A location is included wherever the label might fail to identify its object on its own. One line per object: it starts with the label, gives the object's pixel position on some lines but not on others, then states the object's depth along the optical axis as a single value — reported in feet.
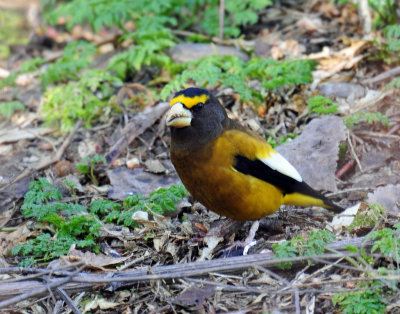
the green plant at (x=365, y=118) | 39.01
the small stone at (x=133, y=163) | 41.32
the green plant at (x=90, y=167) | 38.90
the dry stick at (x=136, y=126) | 42.91
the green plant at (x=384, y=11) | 48.55
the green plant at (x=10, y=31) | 64.64
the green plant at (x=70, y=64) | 49.42
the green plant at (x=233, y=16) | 52.60
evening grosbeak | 30.89
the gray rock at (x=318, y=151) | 37.09
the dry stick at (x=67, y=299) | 26.30
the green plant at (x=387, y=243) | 25.45
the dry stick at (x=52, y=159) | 39.97
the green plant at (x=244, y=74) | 42.63
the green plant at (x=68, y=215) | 31.09
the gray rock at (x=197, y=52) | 51.44
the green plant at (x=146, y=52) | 49.44
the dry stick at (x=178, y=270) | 26.32
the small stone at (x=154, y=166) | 40.22
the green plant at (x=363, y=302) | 24.58
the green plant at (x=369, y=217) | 30.04
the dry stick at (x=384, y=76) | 44.80
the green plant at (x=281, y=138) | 41.18
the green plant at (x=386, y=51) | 45.12
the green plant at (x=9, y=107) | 48.23
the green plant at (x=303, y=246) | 26.96
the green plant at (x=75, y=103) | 46.26
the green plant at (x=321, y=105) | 40.73
